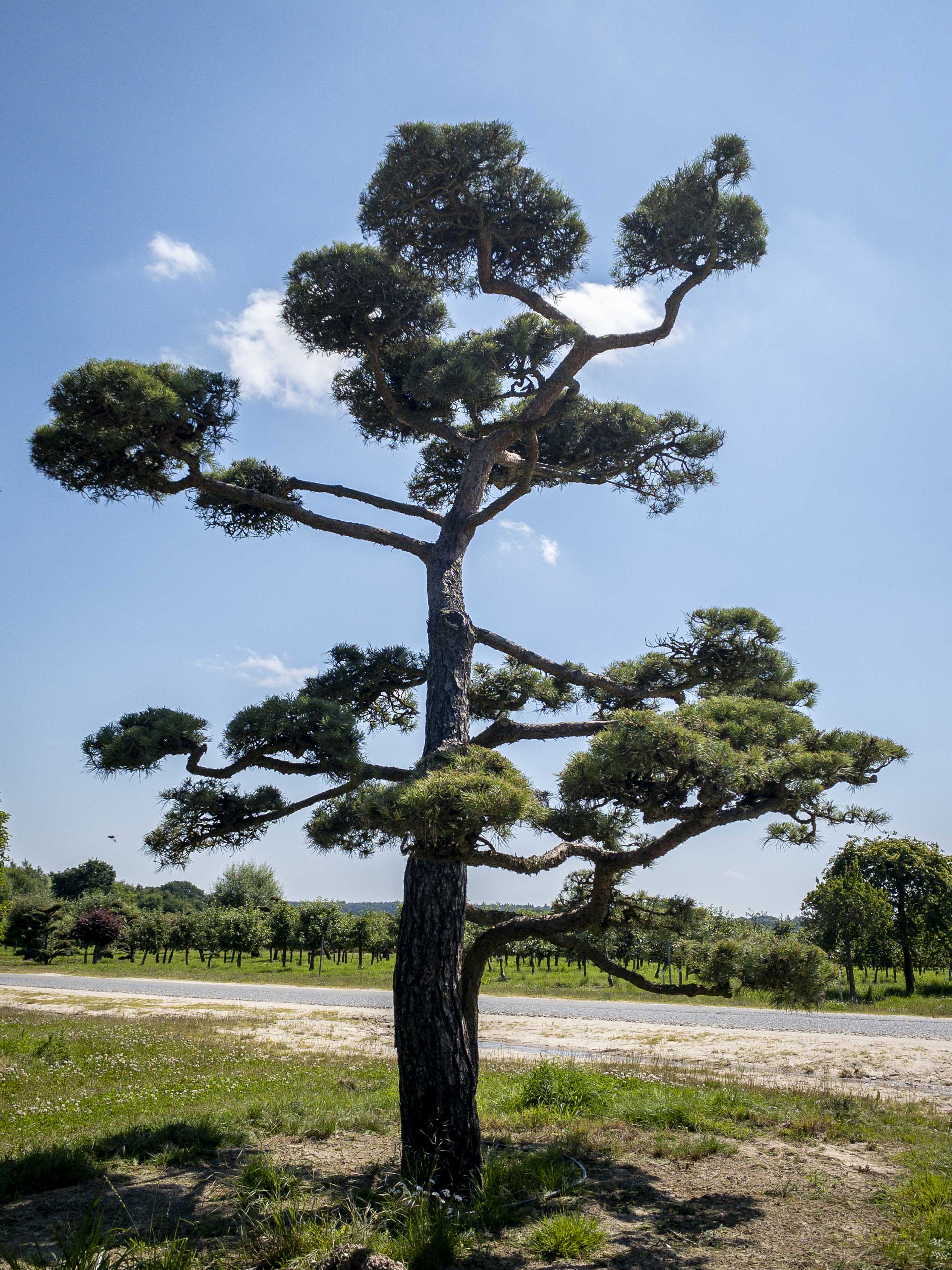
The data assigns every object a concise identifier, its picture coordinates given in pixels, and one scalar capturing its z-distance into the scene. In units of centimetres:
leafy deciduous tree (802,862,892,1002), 2781
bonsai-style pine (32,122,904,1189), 527
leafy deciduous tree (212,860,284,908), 6669
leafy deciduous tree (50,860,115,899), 9581
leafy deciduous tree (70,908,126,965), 4947
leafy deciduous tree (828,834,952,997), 2988
